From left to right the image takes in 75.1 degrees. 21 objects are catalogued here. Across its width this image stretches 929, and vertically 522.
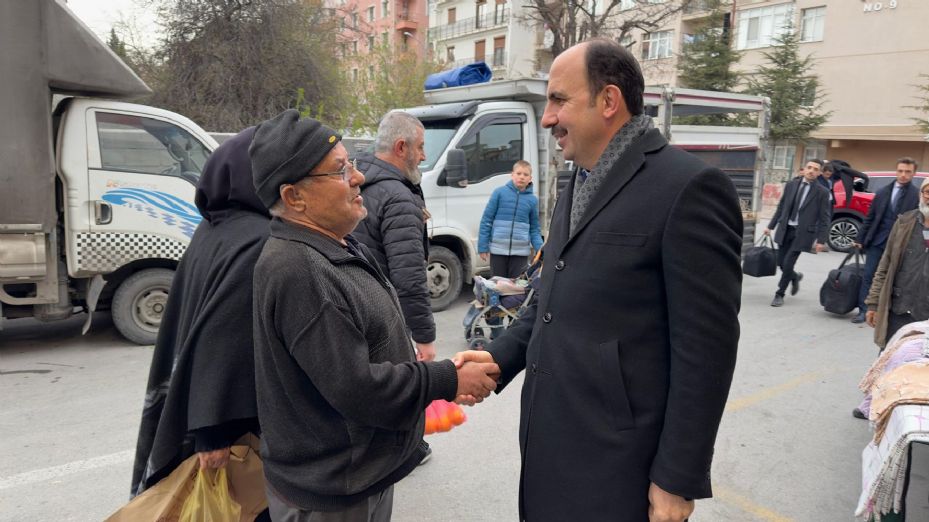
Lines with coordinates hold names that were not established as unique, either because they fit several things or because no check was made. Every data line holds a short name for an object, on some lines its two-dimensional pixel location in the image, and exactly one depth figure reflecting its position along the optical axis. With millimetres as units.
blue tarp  8320
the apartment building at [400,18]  48125
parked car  13109
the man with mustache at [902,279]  4594
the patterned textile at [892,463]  2418
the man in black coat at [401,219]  3244
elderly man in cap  1567
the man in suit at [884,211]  6815
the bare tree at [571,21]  20141
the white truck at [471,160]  7062
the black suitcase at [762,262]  8469
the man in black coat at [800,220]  8070
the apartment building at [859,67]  26141
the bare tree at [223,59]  15766
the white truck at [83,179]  5004
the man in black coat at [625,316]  1509
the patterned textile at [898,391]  2625
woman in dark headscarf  1990
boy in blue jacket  6535
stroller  5773
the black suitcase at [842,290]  7418
